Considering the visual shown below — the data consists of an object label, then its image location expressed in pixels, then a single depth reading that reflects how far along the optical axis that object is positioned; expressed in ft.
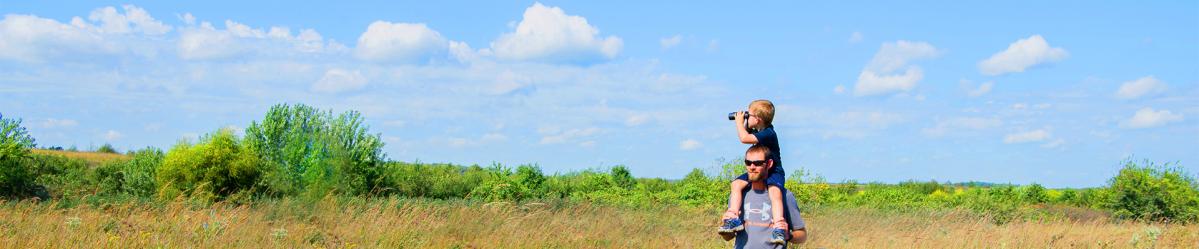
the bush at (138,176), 74.08
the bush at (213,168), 61.98
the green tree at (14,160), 58.70
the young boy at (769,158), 16.51
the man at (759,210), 16.56
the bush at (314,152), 65.67
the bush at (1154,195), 65.36
